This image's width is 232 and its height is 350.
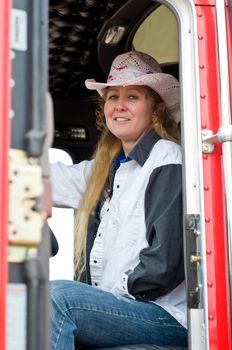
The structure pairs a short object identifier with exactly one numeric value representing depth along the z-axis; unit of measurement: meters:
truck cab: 4.73
